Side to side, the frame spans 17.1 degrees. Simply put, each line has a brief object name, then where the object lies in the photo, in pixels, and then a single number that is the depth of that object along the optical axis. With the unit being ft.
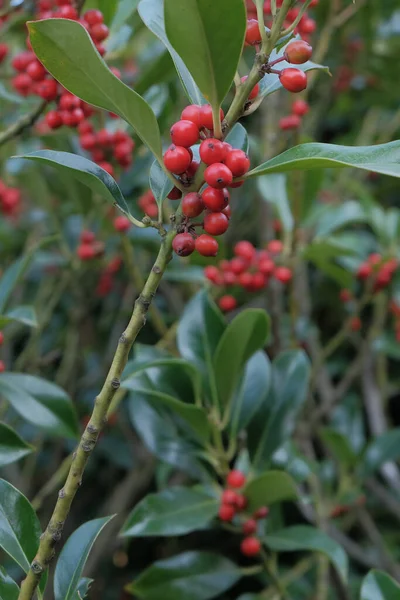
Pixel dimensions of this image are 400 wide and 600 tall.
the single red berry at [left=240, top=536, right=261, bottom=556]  1.91
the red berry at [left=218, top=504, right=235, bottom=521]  1.88
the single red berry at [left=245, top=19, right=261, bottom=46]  1.49
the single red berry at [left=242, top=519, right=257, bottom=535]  1.92
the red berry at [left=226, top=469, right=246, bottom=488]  1.92
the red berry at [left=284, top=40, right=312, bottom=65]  1.45
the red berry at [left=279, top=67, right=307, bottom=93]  1.47
